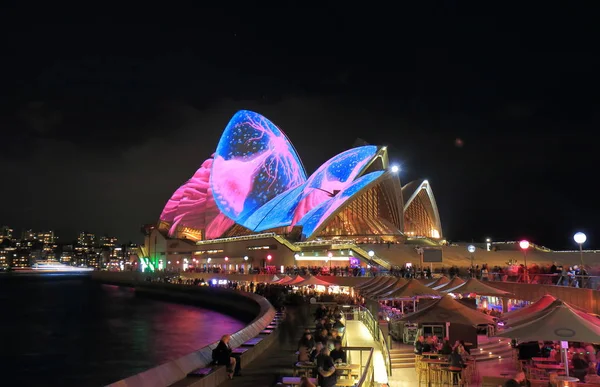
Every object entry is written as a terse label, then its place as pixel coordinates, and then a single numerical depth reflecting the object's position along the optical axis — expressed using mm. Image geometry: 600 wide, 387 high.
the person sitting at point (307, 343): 10156
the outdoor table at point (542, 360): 10490
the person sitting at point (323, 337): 9973
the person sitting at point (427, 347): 11328
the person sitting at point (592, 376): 8686
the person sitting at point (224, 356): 9203
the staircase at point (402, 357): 12391
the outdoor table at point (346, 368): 8112
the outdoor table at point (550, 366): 9812
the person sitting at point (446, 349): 10502
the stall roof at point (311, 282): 28297
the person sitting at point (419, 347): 11336
